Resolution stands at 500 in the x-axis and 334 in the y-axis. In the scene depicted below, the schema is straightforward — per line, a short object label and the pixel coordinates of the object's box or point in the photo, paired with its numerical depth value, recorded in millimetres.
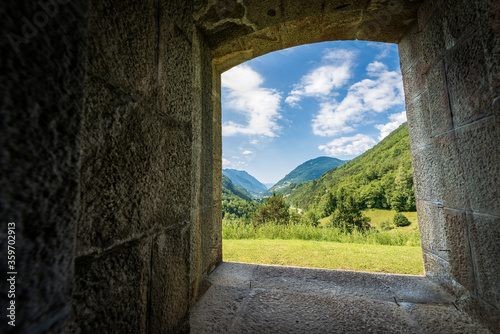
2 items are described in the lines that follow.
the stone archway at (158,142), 395
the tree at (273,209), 21828
